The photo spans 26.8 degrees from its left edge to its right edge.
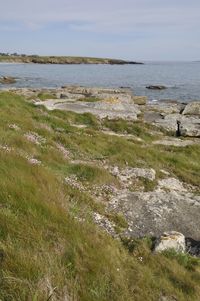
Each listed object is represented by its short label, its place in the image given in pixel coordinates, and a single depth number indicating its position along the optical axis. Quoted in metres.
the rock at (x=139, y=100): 51.16
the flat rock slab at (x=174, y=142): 23.17
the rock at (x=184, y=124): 28.17
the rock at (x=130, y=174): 13.30
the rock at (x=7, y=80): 89.55
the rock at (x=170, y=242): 8.57
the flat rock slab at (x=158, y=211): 10.19
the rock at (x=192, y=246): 9.13
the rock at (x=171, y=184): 13.54
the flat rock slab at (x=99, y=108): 29.81
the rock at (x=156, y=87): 83.94
